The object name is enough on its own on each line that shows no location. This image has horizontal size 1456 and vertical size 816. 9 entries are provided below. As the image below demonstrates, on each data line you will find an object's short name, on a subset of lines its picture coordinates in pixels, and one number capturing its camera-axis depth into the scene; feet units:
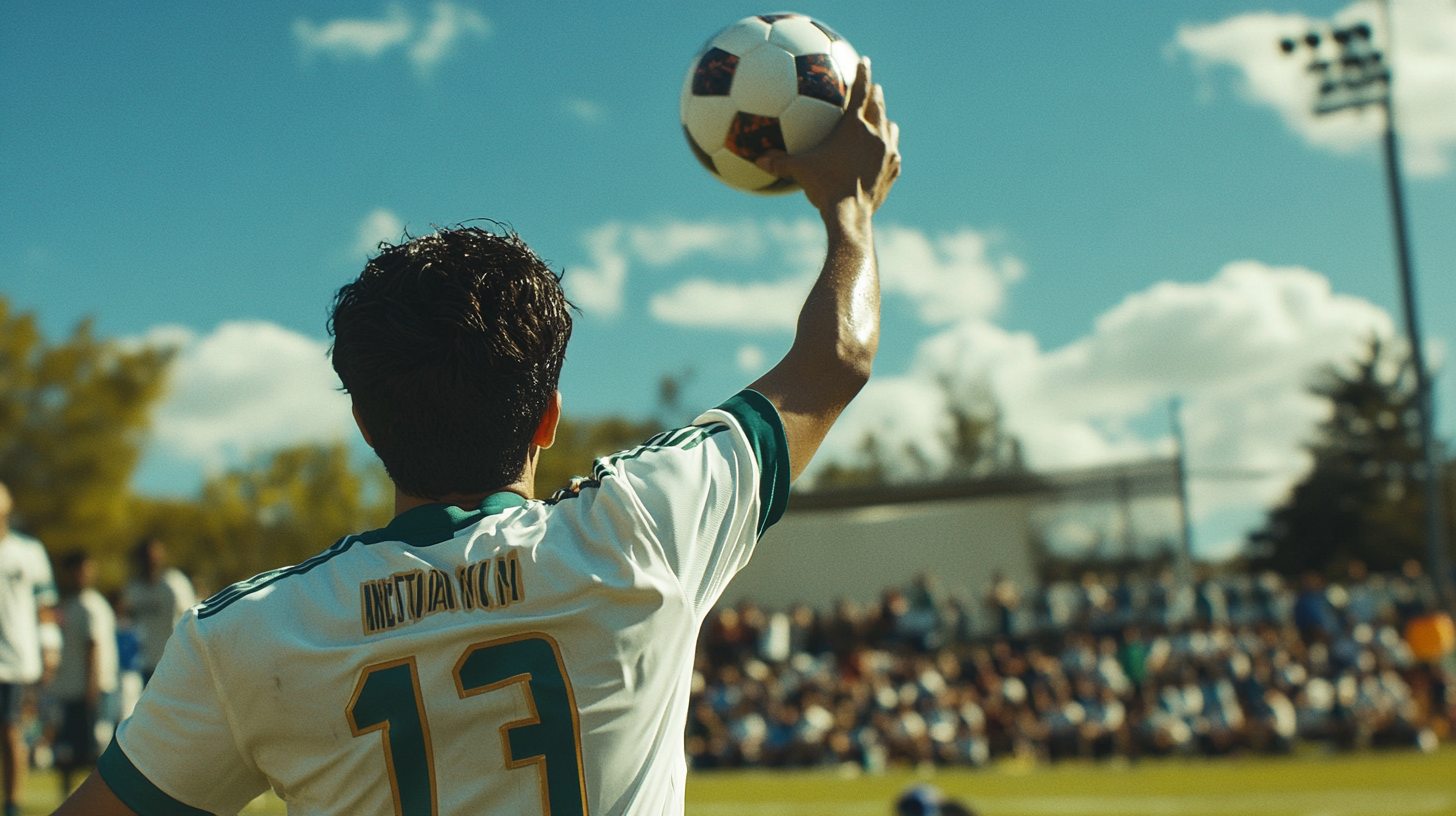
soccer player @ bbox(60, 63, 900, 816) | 4.71
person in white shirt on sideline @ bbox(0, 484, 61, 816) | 25.99
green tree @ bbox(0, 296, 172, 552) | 102.27
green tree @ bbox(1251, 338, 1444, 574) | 140.36
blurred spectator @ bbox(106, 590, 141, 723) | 37.88
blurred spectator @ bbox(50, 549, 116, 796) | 31.63
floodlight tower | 59.82
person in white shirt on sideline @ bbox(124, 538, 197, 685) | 32.14
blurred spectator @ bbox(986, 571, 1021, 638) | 67.42
